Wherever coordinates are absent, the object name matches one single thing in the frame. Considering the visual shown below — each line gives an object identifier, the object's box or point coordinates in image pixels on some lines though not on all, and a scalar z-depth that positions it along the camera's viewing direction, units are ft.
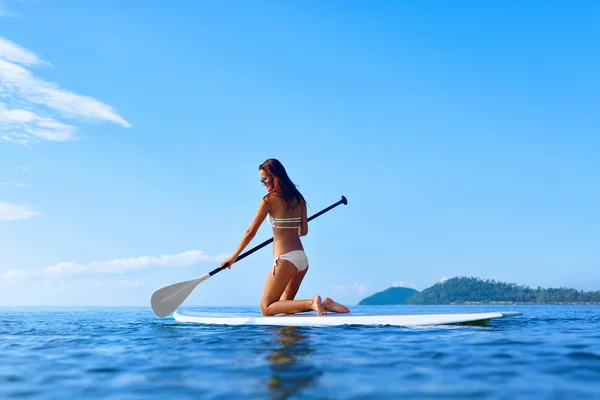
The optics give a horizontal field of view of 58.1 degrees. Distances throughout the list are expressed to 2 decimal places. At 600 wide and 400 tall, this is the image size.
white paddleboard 24.64
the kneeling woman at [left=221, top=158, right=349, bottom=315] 26.91
